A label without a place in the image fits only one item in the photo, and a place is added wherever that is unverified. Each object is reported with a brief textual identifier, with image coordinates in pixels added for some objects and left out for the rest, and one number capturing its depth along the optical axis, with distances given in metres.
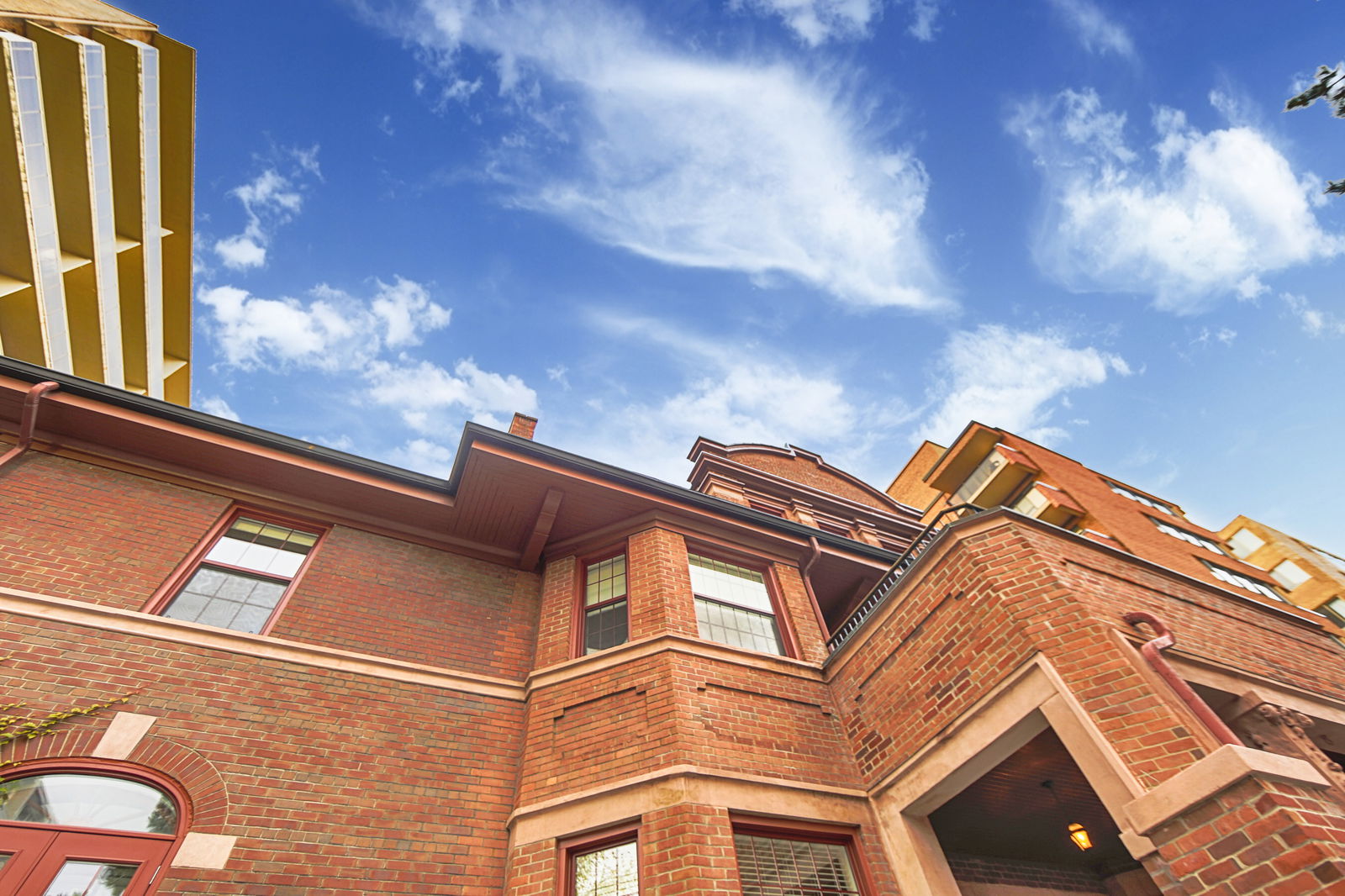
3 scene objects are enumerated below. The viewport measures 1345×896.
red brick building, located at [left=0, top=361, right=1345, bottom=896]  5.18
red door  4.85
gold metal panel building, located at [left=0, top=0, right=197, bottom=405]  15.27
